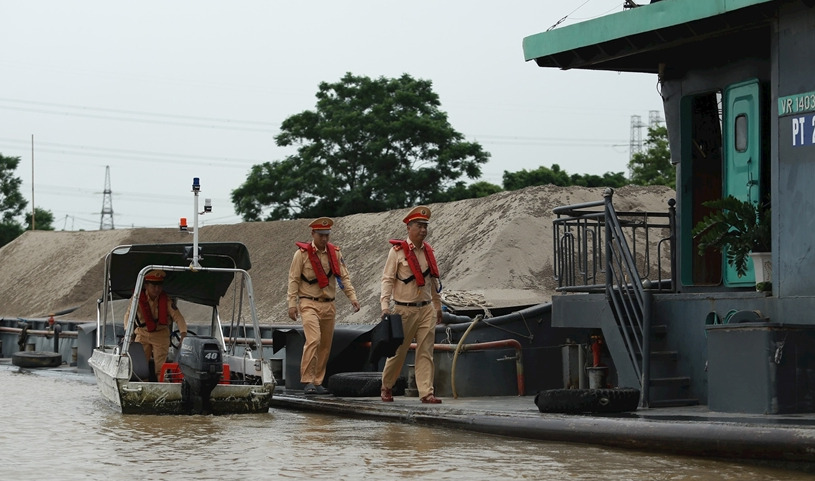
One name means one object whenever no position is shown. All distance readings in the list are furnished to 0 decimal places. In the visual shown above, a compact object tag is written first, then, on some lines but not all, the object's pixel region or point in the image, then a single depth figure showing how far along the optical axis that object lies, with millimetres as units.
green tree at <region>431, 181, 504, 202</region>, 52719
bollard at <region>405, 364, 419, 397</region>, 14758
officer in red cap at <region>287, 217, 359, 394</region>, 14484
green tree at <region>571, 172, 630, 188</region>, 58281
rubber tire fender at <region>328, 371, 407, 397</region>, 14703
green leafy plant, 11586
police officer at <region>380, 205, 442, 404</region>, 13578
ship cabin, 10469
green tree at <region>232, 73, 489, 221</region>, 53812
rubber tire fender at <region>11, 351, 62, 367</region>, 25859
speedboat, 13394
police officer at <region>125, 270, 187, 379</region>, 15188
